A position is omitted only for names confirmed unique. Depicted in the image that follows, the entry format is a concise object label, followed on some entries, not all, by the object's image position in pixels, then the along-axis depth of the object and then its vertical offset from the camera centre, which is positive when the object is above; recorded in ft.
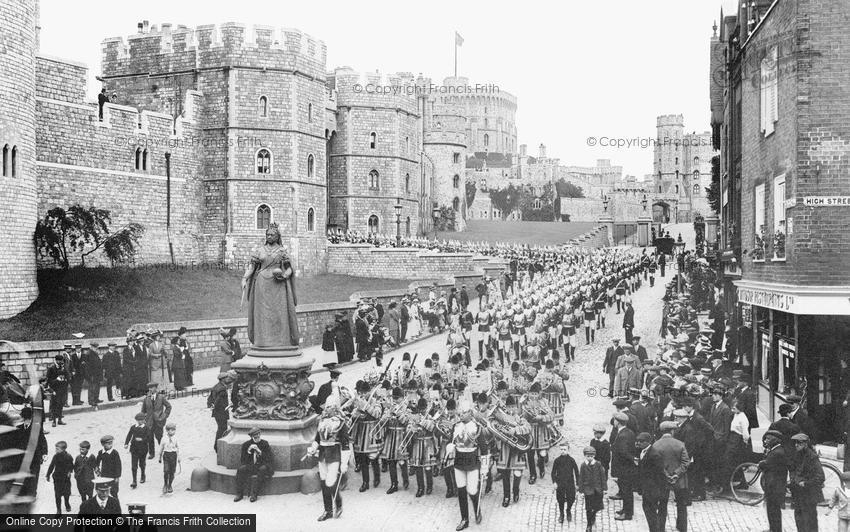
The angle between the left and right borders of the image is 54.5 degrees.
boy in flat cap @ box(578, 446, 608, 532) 35.24 -10.37
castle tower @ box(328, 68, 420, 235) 174.70 +19.15
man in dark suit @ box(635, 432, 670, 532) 34.09 -10.34
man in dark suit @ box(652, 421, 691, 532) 34.53 -9.54
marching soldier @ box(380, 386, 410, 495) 42.27 -10.26
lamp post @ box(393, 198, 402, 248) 149.25 +4.37
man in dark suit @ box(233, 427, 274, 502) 39.24 -10.69
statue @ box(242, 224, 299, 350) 42.39 -2.85
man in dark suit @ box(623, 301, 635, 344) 77.71 -7.51
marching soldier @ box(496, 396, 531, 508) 40.01 -10.36
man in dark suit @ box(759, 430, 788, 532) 33.53 -9.83
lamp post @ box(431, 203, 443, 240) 229.25 +7.56
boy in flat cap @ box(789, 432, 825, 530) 32.73 -9.68
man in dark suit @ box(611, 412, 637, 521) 37.37 -10.23
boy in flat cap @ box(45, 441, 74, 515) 36.88 -10.27
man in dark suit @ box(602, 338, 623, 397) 61.57 -9.10
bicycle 39.91 -12.38
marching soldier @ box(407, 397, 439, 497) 41.42 -10.38
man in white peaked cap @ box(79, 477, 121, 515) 31.50 -10.11
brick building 47.75 +2.24
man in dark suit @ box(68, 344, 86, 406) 62.75 -10.31
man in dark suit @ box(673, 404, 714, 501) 38.68 -9.34
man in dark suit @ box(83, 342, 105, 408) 63.00 -9.92
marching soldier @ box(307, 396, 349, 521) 37.58 -9.95
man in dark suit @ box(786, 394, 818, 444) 42.37 -9.27
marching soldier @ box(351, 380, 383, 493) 43.04 -10.15
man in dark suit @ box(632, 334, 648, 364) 60.49 -8.31
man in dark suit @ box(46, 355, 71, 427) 56.80 -10.18
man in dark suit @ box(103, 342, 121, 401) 65.51 -9.95
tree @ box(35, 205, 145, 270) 94.99 +0.79
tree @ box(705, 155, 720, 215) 142.20 +10.28
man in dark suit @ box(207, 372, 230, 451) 47.67 -9.50
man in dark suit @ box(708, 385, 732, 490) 39.78 -9.45
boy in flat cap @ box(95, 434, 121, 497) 38.06 -10.10
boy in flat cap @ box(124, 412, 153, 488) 42.73 -10.44
